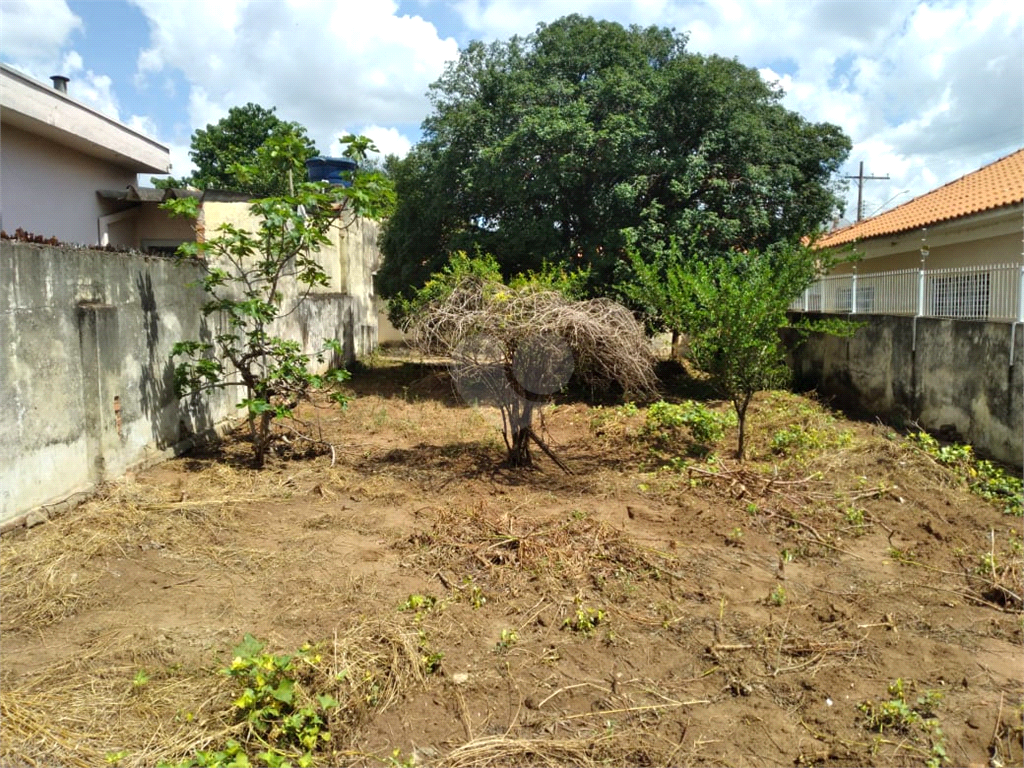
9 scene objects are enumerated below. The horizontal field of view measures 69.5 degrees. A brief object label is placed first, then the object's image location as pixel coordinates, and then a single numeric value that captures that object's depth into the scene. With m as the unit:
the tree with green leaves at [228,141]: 29.75
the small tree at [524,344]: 6.97
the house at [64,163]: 8.56
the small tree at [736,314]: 7.81
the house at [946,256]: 8.50
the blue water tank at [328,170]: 17.16
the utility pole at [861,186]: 29.50
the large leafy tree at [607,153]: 12.19
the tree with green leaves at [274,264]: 7.25
